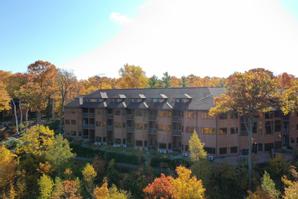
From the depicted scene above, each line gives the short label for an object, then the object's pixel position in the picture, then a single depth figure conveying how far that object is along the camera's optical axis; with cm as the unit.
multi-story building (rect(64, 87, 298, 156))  5331
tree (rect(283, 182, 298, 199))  2717
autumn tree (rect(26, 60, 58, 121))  7750
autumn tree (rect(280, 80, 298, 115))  4427
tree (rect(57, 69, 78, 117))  8438
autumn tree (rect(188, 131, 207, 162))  4247
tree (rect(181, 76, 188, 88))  10825
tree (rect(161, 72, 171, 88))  10624
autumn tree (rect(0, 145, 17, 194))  4525
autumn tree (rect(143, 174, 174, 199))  3681
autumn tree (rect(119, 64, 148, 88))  10350
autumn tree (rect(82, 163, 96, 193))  4447
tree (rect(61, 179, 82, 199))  3906
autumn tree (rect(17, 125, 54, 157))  5216
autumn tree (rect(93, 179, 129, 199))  3581
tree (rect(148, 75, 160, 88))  10461
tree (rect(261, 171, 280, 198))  3384
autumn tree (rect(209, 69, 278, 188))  4178
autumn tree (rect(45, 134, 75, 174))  4825
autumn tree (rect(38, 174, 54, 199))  3994
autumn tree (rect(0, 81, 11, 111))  5197
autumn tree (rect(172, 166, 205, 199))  3384
